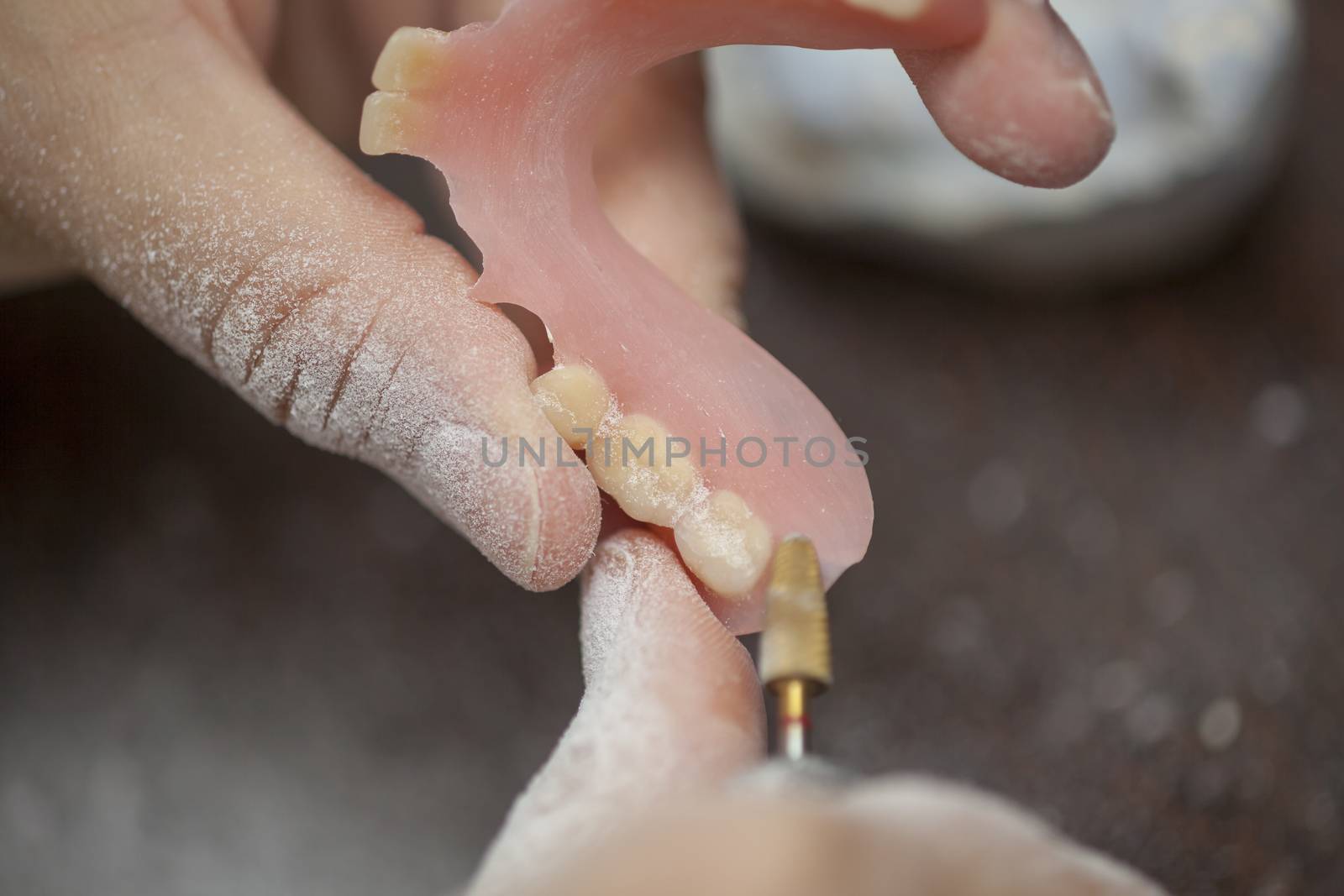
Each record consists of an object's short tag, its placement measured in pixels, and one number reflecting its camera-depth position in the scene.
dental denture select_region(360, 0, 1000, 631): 0.21
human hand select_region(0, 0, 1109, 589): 0.21
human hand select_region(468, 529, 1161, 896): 0.17
